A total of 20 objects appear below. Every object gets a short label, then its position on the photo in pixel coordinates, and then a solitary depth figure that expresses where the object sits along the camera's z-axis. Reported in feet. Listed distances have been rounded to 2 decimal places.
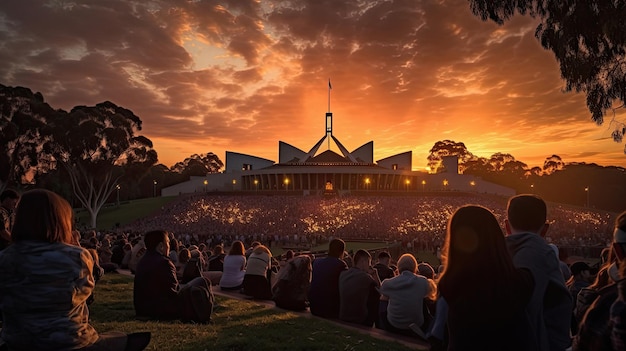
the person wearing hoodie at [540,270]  9.50
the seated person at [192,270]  25.79
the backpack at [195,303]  19.71
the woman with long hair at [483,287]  8.46
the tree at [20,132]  101.71
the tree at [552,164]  311.35
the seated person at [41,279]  10.10
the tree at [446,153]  321.11
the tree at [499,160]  321.73
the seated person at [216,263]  37.24
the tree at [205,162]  385.50
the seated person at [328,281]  22.16
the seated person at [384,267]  27.99
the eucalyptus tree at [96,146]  116.37
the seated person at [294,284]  24.64
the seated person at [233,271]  29.66
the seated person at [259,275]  27.61
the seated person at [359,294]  21.06
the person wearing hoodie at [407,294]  17.67
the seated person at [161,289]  19.39
